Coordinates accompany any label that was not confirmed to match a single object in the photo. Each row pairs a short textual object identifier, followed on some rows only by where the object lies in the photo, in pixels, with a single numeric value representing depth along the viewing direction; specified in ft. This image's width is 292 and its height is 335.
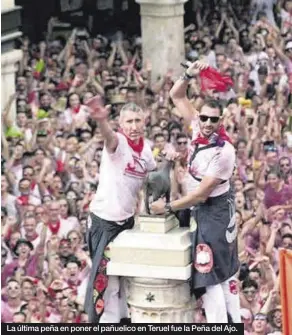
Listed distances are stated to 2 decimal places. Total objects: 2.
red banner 43.27
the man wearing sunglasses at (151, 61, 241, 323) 42.55
